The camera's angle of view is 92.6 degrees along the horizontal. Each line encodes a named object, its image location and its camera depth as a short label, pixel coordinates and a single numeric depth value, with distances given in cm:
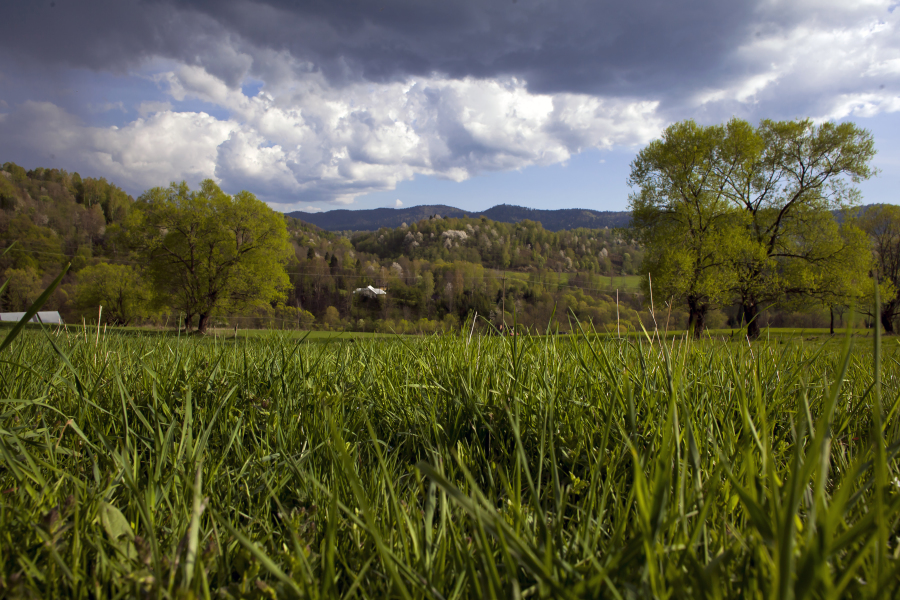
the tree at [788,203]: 2438
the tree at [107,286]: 5369
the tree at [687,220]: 2512
